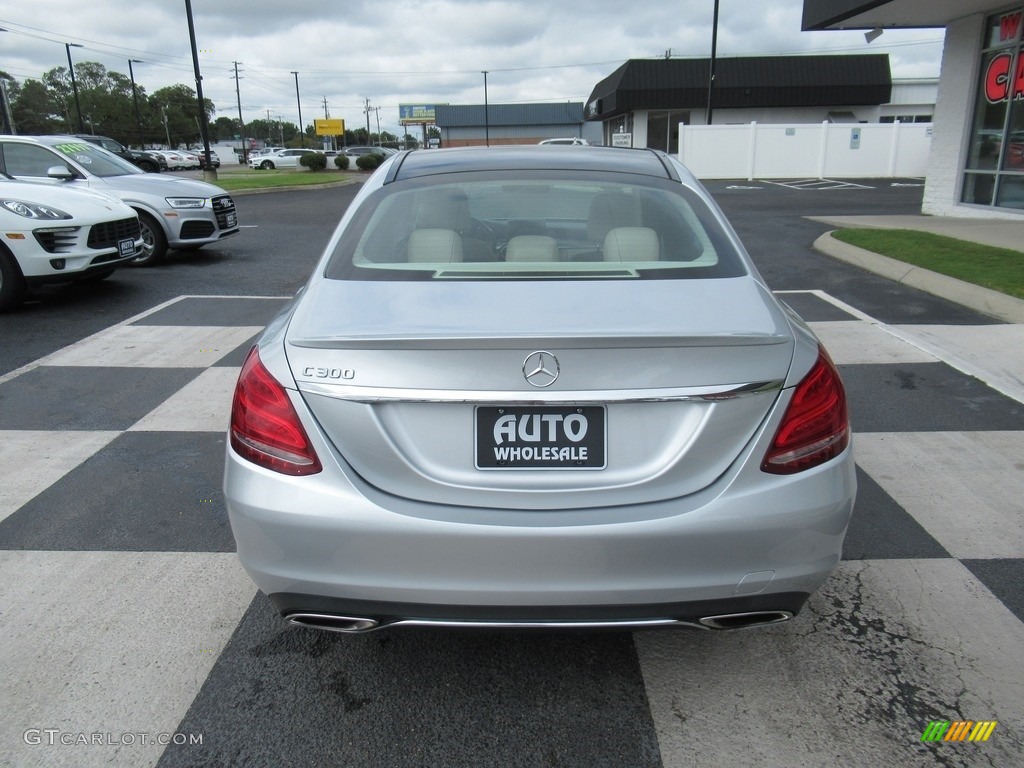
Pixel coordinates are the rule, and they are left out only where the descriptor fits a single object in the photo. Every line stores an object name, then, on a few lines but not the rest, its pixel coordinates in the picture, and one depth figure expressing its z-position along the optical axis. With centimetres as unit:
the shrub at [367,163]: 4359
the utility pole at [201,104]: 2619
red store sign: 1322
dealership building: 1345
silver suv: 1021
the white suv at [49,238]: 738
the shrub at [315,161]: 4309
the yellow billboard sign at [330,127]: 8375
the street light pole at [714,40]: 2960
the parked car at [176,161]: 5241
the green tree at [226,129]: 14362
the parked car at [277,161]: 5459
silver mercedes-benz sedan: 202
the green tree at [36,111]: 9669
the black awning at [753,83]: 4003
